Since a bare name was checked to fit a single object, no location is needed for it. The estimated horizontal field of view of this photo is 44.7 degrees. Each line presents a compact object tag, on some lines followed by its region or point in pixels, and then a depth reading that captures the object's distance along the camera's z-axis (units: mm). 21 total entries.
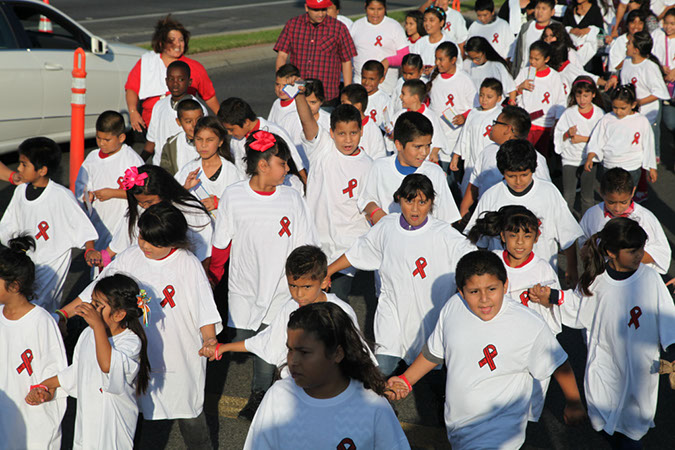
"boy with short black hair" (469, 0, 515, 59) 12453
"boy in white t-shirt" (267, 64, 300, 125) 8758
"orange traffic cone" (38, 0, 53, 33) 10931
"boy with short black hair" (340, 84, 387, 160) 8227
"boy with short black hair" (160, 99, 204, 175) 7297
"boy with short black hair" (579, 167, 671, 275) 5926
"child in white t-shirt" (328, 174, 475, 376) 5523
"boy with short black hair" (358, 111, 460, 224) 6496
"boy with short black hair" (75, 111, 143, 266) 7027
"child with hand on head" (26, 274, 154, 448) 4426
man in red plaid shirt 10312
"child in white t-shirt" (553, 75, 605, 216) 9173
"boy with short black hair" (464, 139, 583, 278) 6074
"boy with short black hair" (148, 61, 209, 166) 7910
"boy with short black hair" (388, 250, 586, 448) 4516
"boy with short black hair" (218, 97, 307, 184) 7281
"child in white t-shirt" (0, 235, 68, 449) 4875
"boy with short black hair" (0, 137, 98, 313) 6328
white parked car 10234
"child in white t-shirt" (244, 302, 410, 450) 3553
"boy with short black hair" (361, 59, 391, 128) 9734
